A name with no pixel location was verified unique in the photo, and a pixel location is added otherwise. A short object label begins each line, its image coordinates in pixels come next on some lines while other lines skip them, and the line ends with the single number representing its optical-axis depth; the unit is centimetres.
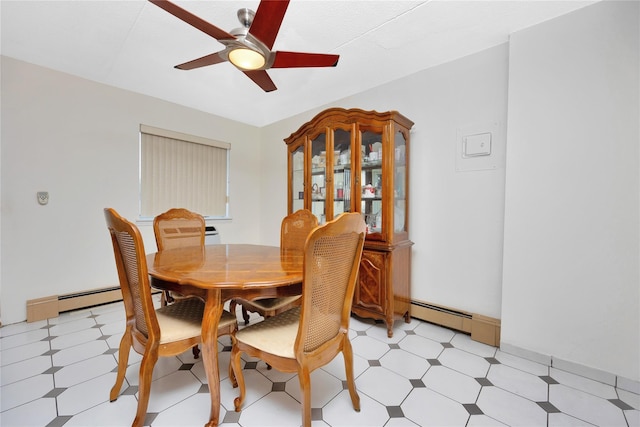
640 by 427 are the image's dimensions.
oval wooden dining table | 125
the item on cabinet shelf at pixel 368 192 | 254
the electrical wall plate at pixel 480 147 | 220
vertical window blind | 324
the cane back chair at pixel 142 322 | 119
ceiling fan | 126
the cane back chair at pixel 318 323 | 111
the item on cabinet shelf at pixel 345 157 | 262
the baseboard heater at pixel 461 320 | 216
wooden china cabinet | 234
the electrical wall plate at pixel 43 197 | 255
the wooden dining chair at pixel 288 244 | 182
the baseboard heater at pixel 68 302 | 250
